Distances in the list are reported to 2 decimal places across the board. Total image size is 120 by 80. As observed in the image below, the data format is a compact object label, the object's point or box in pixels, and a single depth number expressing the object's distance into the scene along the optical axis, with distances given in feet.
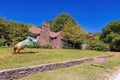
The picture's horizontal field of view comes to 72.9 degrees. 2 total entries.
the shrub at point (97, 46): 56.33
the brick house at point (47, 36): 57.42
